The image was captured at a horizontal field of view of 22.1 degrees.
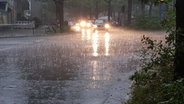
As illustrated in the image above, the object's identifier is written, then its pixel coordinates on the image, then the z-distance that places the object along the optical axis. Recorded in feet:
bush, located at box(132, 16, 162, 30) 209.67
